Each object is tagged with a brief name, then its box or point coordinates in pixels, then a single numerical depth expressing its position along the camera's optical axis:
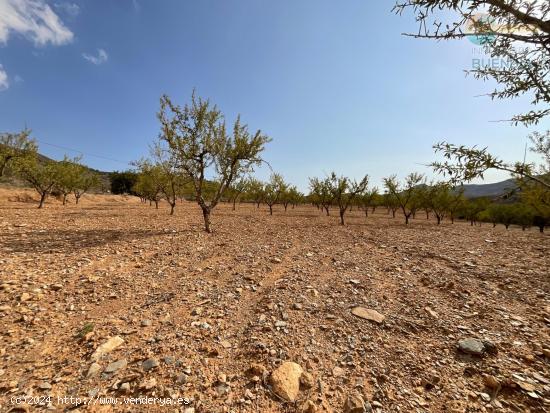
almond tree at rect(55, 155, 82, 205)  27.75
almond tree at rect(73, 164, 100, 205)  32.25
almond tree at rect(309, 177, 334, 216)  26.78
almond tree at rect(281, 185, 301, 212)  44.67
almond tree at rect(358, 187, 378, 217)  40.78
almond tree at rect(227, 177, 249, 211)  40.58
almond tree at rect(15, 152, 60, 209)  22.61
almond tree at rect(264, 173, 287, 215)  38.47
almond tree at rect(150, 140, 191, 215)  22.11
